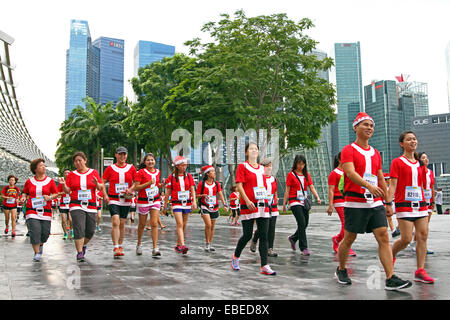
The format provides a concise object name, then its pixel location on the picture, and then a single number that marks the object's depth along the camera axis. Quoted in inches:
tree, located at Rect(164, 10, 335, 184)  911.7
